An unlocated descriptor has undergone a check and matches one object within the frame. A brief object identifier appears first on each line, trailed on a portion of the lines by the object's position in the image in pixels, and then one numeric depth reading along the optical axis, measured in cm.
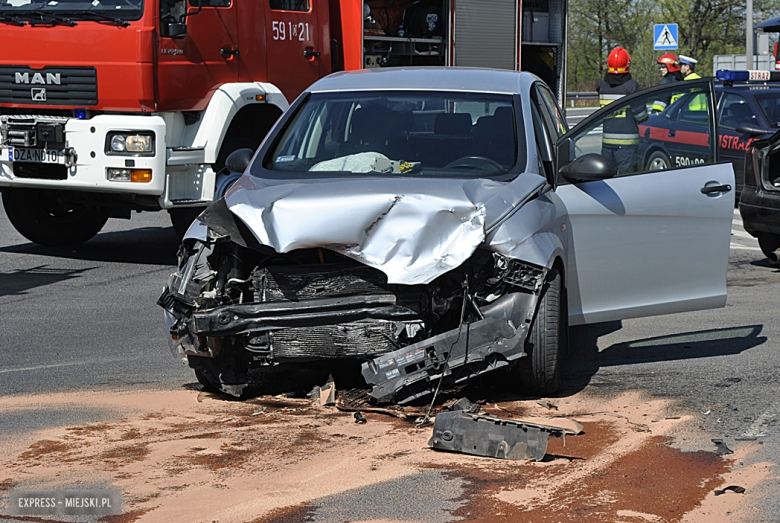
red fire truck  912
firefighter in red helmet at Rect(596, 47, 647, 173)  634
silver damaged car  502
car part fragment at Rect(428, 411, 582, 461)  454
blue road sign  2447
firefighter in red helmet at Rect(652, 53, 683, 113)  1390
